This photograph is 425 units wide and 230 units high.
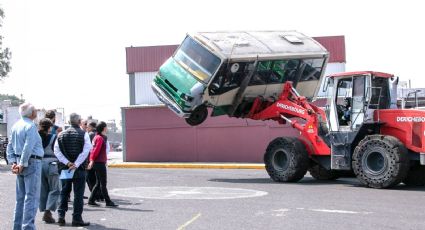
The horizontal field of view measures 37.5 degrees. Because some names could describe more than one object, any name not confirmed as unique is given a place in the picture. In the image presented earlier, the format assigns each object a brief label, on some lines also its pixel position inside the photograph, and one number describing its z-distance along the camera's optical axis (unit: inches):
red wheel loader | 561.6
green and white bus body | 645.3
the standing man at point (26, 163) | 322.0
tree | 1749.5
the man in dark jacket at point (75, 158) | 378.3
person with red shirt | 463.2
